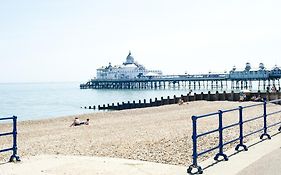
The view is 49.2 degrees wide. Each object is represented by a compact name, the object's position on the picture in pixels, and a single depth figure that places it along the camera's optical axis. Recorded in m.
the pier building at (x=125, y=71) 134.70
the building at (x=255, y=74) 69.14
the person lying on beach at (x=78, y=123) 17.76
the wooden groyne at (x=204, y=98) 29.92
